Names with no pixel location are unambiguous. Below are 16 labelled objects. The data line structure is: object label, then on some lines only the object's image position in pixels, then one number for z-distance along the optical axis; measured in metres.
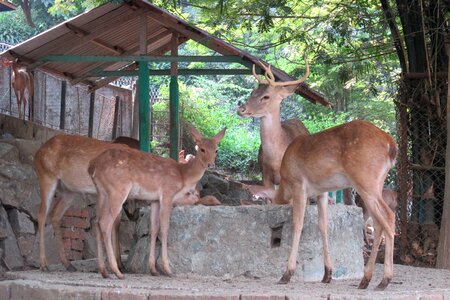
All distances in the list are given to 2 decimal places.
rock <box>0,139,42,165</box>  12.91
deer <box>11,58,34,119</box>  15.07
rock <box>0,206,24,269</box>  11.80
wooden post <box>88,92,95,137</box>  17.71
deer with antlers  10.58
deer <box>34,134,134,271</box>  10.30
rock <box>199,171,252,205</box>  16.94
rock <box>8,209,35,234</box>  12.13
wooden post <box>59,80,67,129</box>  16.97
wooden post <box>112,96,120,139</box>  18.71
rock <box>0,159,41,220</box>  12.20
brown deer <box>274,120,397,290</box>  8.32
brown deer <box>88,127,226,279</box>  9.40
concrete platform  9.56
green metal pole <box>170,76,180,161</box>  15.39
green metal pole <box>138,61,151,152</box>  14.11
